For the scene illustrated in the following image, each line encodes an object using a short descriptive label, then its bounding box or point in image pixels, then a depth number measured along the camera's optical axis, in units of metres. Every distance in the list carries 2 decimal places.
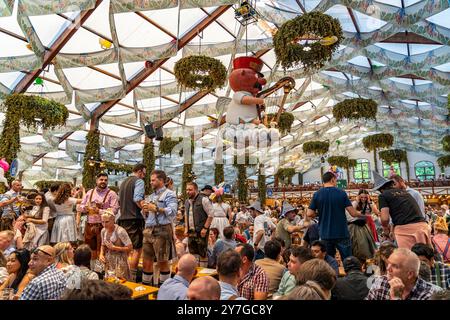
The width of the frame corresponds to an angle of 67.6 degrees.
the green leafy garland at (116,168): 14.31
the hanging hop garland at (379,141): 12.63
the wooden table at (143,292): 2.38
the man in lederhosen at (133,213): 3.59
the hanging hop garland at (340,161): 20.20
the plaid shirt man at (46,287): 1.81
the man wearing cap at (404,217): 3.06
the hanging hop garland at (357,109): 9.07
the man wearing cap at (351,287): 2.18
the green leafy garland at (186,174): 12.66
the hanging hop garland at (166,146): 12.07
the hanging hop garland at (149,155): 12.84
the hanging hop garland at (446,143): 12.87
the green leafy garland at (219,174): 13.62
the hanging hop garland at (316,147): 15.73
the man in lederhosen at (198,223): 4.06
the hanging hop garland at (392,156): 18.41
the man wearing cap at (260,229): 4.19
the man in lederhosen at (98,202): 3.94
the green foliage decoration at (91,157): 11.00
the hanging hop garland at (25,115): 7.16
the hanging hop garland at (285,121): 10.56
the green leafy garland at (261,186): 16.62
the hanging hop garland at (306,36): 5.06
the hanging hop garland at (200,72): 6.89
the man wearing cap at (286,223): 4.53
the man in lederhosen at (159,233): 3.34
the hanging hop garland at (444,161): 20.53
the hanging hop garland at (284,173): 25.88
